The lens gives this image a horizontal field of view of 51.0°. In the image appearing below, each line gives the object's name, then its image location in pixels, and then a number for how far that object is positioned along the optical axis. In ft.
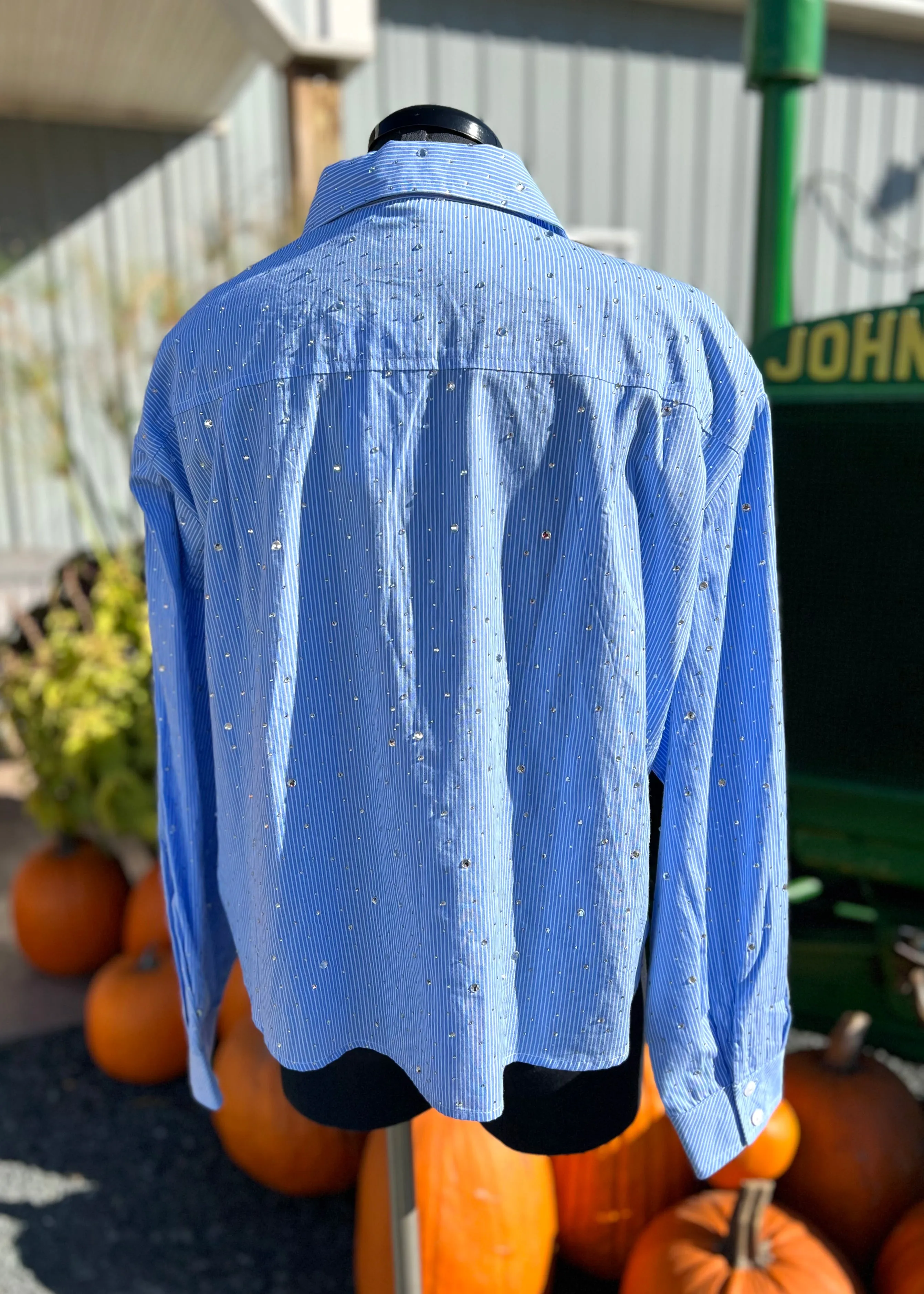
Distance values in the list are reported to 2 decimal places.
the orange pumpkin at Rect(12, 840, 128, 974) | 9.70
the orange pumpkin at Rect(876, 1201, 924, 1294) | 5.47
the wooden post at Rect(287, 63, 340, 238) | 12.39
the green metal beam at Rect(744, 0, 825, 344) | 7.47
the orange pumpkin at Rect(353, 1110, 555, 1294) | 5.64
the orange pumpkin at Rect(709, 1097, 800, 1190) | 5.92
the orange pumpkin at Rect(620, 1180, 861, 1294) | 5.17
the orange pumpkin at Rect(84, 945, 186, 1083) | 8.11
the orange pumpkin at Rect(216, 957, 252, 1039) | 7.80
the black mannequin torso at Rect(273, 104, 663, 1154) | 3.85
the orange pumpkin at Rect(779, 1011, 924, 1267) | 6.23
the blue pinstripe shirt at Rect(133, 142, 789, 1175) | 3.23
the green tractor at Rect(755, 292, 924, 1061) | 6.12
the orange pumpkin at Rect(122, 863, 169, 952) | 8.89
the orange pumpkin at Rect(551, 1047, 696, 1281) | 6.14
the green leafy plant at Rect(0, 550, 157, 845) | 9.79
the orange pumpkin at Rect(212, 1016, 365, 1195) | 6.84
